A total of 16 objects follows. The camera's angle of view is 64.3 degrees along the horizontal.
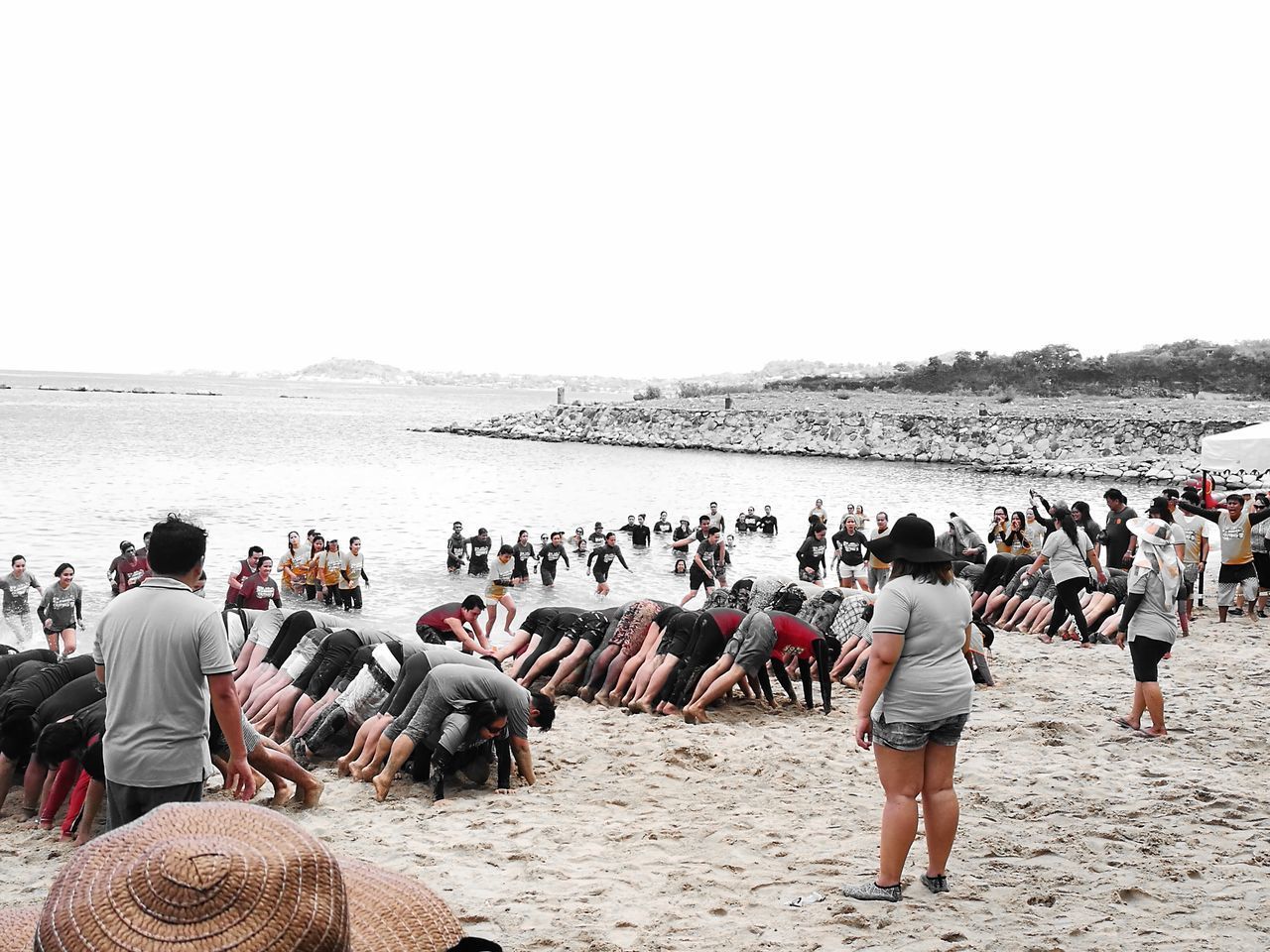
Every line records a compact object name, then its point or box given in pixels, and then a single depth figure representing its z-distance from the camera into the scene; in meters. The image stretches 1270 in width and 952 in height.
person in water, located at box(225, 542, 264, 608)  13.09
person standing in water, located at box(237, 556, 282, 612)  12.71
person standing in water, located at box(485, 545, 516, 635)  13.60
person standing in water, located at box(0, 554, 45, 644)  11.60
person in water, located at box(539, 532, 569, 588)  17.19
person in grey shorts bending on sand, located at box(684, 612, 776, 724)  8.34
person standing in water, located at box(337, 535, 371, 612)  15.09
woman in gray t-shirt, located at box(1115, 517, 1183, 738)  7.11
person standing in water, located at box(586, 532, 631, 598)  16.59
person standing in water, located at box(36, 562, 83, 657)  11.43
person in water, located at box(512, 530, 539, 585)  16.83
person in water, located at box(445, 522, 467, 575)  18.84
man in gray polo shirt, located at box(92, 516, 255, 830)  3.73
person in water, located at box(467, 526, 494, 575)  18.25
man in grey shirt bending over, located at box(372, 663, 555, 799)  6.47
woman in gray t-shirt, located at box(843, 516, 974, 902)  4.30
